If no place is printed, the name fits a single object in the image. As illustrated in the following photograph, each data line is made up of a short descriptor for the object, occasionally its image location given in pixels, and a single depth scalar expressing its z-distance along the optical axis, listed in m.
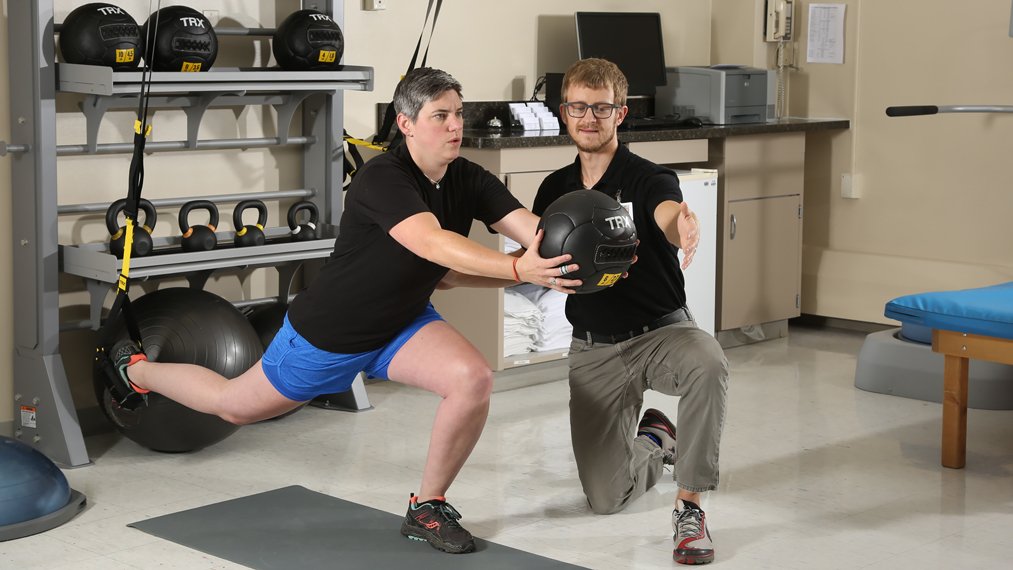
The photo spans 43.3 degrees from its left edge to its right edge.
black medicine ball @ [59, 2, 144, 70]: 3.95
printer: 5.89
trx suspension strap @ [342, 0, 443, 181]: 4.75
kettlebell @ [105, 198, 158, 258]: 4.11
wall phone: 6.45
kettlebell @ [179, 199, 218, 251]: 4.27
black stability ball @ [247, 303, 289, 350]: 4.50
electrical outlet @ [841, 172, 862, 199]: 6.37
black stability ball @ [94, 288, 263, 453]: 4.00
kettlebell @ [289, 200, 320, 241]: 4.61
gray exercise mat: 3.18
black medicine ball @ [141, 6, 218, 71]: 4.07
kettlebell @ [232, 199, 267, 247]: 4.43
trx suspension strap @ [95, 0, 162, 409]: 3.79
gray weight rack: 3.97
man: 3.23
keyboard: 5.60
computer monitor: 5.72
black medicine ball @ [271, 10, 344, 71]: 4.43
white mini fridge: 5.50
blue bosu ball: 3.37
